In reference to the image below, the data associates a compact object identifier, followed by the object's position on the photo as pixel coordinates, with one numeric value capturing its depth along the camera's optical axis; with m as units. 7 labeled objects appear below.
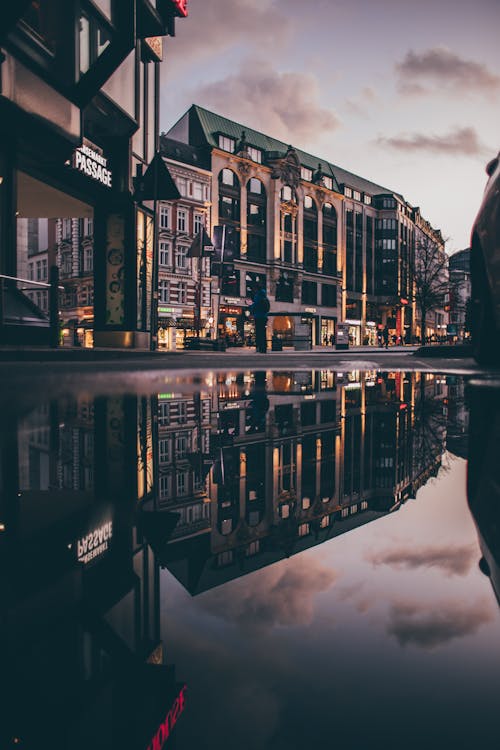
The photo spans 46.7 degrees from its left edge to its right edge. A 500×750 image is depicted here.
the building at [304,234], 49.50
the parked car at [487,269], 5.85
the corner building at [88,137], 11.59
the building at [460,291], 85.56
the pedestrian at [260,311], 15.35
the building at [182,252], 43.16
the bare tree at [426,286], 52.09
